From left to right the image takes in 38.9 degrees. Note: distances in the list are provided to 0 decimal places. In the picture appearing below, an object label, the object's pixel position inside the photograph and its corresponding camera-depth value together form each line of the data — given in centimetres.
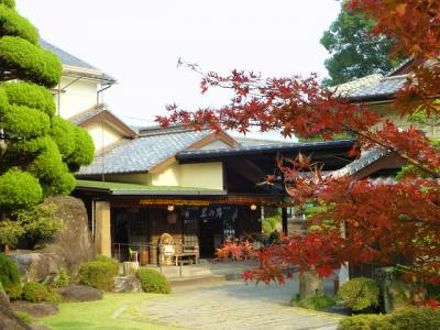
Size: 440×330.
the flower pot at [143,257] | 2267
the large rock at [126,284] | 1669
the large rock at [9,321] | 806
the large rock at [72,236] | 1678
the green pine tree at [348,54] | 4166
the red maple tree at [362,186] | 316
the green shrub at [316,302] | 1409
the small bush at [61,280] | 1556
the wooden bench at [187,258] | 2228
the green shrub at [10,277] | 1332
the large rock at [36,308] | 1277
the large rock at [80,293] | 1482
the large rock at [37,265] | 1459
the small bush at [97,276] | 1652
